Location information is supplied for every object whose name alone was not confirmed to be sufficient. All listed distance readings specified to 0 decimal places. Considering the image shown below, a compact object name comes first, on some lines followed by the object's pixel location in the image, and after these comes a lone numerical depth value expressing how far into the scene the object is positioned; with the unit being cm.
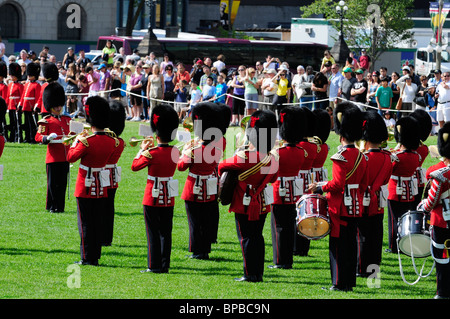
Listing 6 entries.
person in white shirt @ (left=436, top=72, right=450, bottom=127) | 3837
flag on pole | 7026
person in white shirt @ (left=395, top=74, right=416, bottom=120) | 4012
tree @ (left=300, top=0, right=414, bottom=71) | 8262
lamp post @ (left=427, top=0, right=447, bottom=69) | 6874
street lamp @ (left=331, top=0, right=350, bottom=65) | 6003
